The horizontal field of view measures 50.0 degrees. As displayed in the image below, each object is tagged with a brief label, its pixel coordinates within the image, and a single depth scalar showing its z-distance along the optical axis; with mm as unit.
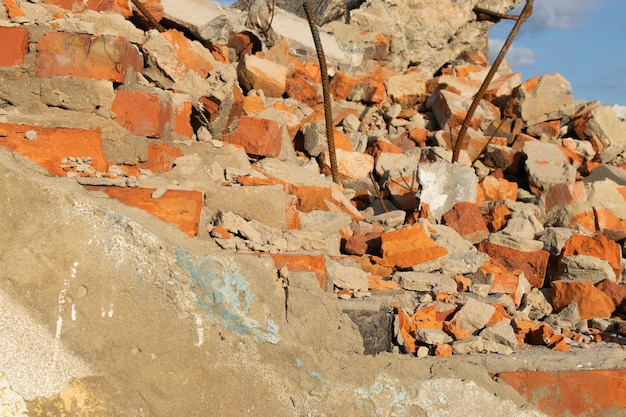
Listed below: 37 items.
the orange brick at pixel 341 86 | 8008
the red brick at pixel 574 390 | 2723
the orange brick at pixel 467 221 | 5137
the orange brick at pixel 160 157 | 3389
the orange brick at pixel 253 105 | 5892
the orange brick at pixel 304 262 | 2820
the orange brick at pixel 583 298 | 3912
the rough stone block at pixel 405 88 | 8531
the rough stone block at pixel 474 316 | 2998
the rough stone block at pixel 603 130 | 7852
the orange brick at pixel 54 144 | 2811
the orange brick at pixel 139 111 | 3301
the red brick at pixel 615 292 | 4113
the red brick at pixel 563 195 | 5992
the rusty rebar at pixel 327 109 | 5531
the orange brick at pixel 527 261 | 4570
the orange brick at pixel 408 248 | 3891
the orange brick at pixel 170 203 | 2738
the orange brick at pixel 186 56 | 4234
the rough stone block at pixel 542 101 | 8078
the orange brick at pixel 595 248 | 4691
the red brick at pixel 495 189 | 6418
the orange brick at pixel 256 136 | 4086
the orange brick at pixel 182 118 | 3734
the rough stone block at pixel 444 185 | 5500
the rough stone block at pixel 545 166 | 6766
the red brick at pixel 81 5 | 4344
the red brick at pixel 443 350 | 2756
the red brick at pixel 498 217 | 5441
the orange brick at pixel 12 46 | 3219
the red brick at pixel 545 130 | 8039
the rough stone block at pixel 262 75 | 6336
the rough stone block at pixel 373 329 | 2758
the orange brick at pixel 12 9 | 3648
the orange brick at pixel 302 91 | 6996
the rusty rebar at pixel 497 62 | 6000
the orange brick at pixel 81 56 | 3254
